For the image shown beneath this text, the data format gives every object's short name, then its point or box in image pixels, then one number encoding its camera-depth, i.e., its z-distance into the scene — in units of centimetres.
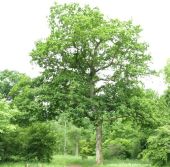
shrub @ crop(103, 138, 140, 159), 2996
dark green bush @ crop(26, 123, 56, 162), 1999
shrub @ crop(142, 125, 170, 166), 1537
